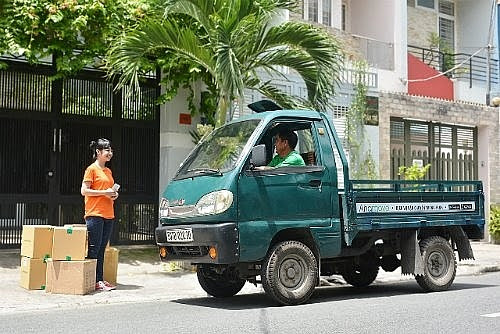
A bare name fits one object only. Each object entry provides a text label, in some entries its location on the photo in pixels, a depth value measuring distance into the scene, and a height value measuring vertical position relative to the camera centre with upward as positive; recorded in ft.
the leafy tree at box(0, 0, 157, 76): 37.09 +9.20
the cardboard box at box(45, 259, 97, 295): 29.94 -3.31
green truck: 26.53 -0.68
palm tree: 35.96 +8.13
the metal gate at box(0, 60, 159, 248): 40.75 +3.17
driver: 28.58 +2.21
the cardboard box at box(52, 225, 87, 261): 29.96 -1.93
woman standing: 30.91 -0.11
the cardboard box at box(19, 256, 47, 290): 31.07 -3.29
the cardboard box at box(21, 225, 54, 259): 30.71 -1.87
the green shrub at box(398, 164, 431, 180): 53.21 +2.11
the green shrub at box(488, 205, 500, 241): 64.40 -2.09
